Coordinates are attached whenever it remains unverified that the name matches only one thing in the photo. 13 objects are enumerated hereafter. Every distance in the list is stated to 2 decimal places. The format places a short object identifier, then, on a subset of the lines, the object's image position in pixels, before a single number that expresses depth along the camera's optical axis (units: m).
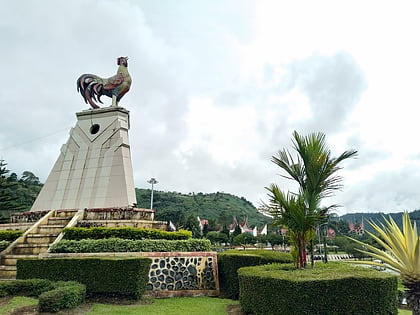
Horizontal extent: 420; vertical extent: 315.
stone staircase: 10.22
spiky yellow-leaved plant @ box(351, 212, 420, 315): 3.96
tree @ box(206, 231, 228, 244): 43.66
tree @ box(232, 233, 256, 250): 41.23
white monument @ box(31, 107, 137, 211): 17.25
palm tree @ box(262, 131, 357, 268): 6.89
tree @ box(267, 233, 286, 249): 47.51
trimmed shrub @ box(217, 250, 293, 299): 8.94
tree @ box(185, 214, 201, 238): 46.03
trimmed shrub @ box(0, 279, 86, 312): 6.38
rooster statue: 19.05
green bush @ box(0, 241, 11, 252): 11.06
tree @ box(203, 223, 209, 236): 49.21
